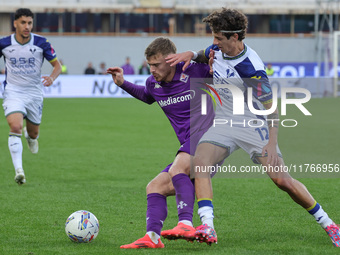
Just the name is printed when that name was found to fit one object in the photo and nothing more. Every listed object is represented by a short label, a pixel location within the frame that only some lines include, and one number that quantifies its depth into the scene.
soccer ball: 11.77
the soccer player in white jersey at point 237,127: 10.95
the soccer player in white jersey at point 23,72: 19.62
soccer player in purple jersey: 11.16
